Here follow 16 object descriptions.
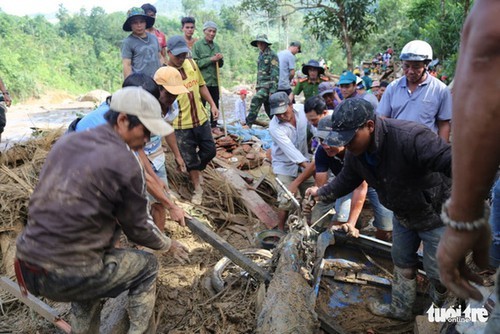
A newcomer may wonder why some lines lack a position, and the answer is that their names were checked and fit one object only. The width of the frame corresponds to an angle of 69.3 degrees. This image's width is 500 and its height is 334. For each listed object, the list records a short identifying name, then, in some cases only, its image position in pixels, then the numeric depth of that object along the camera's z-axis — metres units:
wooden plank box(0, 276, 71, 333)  2.81
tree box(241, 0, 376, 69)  11.94
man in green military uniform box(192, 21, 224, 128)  6.91
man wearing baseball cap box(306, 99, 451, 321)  2.49
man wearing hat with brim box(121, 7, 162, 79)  5.27
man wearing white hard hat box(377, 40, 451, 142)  3.96
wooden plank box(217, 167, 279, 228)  5.40
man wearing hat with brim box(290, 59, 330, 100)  7.00
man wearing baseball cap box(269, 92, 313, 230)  4.65
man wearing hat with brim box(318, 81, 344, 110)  6.04
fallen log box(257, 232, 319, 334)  2.42
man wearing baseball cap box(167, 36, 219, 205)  4.75
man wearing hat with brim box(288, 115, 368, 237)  3.78
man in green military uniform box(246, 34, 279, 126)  7.78
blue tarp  7.64
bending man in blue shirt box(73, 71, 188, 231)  3.16
